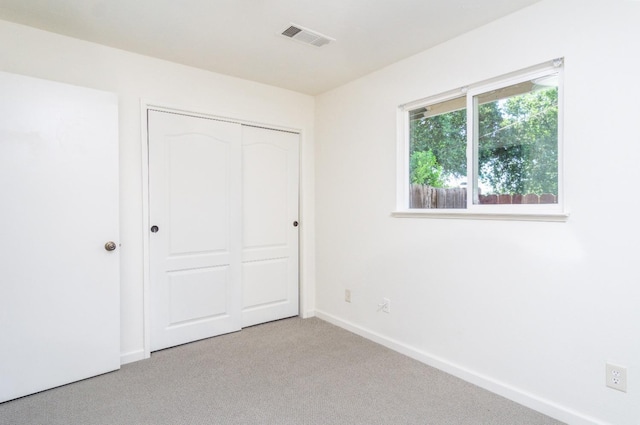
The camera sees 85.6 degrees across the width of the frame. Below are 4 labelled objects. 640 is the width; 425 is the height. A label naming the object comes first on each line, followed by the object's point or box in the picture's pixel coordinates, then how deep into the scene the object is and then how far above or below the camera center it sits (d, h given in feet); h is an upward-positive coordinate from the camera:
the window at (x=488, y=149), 6.75 +1.32
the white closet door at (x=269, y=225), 11.12 -0.61
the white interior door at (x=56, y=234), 6.97 -0.61
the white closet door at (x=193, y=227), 9.34 -0.60
